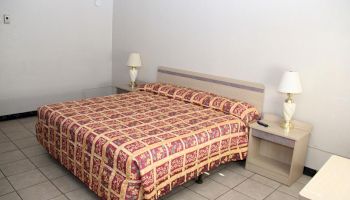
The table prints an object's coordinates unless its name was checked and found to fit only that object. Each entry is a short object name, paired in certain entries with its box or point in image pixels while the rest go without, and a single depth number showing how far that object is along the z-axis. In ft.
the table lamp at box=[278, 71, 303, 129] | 8.76
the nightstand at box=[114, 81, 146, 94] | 14.08
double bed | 6.82
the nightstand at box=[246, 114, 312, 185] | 8.76
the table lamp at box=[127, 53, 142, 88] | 14.16
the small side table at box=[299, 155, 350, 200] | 4.75
